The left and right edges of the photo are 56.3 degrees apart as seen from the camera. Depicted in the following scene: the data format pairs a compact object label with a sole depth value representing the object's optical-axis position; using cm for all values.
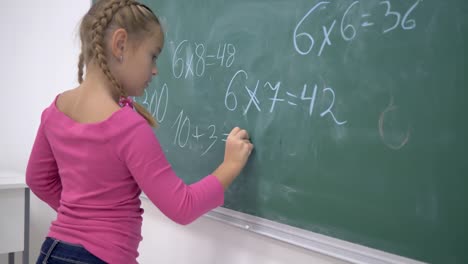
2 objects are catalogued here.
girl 122
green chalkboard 99
